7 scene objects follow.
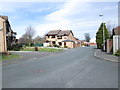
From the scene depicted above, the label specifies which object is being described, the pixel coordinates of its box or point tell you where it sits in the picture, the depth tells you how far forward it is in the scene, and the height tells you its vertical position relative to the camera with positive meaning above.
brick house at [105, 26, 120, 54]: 14.67 -0.03
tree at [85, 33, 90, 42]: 96.23 +6.71
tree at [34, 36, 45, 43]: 54.89 +2.24
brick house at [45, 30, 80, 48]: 40.56 +2.56
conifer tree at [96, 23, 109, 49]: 27.66 +2.34
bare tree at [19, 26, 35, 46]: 45.11 +3.71
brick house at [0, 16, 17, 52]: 18.30 +1.50
